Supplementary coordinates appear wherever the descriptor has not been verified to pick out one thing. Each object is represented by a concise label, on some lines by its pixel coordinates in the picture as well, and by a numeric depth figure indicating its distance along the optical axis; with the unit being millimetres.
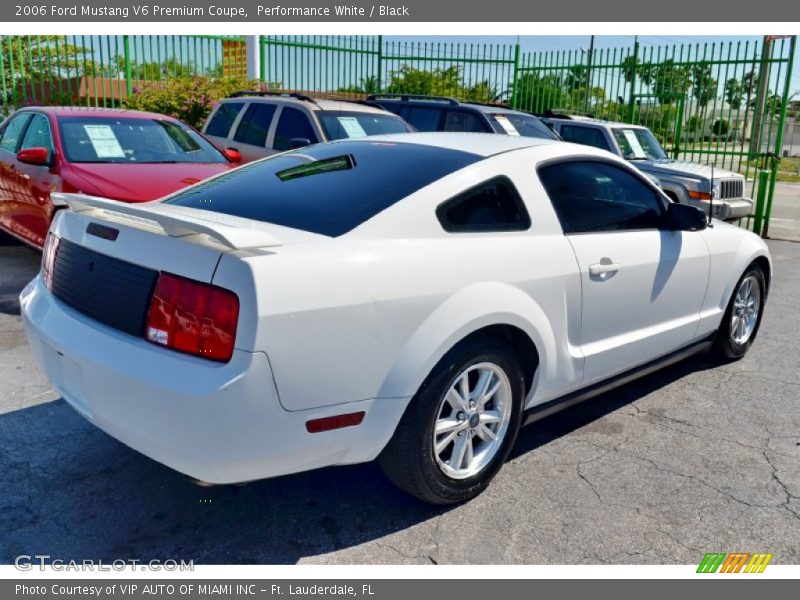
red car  6500
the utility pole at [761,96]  13905
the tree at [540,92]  18219
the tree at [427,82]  18234
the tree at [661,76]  15133
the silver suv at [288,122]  8758
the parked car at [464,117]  10711
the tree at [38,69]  12570
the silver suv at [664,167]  10727
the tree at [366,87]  17230
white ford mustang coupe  2602
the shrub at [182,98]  12828
